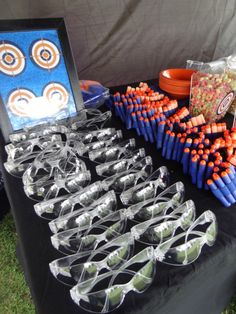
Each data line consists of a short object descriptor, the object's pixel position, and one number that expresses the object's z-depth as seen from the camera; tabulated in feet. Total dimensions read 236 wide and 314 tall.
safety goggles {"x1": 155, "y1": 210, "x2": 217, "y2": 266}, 1.30
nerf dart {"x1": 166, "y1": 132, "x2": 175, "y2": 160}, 1.96
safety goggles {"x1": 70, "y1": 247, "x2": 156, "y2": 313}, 1.12
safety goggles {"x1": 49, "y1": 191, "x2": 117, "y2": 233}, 1.45
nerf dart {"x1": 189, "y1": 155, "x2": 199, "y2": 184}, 1.73
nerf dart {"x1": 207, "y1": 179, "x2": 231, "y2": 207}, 1.63
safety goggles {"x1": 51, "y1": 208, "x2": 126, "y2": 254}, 1.36
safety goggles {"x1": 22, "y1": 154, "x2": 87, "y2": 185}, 1.84
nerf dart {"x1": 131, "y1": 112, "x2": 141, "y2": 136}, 2.29
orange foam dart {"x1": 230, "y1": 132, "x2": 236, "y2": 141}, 1.91
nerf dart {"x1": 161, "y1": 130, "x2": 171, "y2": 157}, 1.99
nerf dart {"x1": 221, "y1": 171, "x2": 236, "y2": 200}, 1.62
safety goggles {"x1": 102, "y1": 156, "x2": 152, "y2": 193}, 1.75
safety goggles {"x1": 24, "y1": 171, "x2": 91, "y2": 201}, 1.70
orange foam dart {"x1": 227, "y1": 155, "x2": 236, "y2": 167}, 1.71
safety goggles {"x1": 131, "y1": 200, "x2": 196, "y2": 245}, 1.39
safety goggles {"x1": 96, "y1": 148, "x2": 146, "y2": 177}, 1.88
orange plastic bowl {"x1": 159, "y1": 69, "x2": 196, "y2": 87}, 2.89
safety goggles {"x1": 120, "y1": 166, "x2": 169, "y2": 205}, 1.65
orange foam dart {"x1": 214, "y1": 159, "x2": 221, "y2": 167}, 1.69
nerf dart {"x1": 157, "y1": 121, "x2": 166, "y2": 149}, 2.05
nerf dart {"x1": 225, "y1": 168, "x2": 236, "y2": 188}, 1.62
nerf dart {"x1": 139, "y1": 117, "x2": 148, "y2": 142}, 2.22
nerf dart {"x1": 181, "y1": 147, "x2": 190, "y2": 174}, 1.82
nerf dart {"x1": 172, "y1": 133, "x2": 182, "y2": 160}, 1.95
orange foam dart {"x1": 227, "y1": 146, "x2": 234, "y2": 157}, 1.76
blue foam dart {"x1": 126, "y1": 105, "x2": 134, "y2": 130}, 2.33
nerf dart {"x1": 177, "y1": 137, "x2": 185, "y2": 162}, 1.90
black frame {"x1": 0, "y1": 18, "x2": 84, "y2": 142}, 2.18
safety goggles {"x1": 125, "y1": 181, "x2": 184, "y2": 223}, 1.53
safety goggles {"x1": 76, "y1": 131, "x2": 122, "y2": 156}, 2.09
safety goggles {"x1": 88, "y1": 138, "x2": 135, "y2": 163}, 2.02
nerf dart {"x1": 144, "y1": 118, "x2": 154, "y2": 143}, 2.19
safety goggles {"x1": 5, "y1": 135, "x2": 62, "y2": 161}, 2.02
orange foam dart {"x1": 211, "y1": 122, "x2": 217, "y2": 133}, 2.00
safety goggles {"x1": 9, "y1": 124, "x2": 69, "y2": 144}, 2.17
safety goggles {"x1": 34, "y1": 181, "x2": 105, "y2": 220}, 1.56
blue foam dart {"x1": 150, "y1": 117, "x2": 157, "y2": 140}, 2.17
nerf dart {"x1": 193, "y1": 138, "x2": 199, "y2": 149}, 1.86
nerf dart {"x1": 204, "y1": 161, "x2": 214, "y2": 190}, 1.68
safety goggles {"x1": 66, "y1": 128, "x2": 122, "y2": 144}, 2.22
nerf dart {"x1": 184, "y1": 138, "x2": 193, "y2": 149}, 1.86
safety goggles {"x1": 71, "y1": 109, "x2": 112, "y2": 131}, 2.40
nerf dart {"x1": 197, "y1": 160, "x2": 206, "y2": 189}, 1.70
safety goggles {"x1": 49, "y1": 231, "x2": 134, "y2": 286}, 1.22
